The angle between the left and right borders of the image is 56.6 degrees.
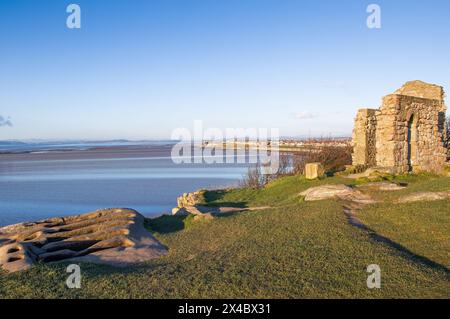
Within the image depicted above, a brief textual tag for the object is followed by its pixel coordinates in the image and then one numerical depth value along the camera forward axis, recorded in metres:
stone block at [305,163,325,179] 19.63
